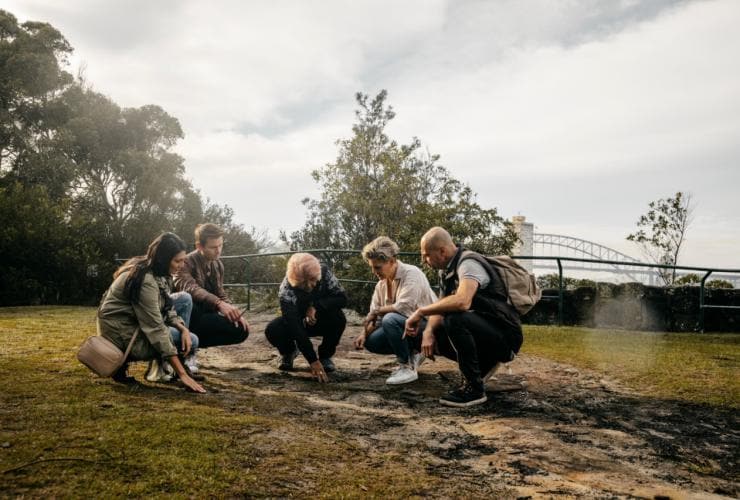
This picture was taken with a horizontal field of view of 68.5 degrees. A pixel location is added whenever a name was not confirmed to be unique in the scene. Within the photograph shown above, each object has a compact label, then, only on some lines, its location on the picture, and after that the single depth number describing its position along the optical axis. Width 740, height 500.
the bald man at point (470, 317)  3.64
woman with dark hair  3.62
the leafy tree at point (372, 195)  16.95
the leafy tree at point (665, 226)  17.22
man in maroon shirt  4.48
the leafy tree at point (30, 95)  21.30
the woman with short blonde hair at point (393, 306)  4.27
